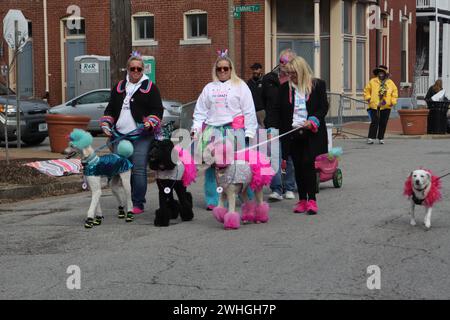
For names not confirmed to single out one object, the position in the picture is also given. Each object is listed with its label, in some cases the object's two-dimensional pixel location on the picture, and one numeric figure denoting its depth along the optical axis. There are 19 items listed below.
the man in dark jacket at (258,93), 12.02
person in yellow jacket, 21.03
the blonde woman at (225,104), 9.67
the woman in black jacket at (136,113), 9.86
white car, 24.16
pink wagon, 11.96
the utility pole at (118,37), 14.83
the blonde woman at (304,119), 9.85
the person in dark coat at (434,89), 25.17
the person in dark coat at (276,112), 10.51
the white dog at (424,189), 8.61
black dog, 9.29
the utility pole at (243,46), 28.27
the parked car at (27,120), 18.77
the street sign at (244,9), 20.25
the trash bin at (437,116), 24.17
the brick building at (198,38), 28.44
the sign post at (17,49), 15.50
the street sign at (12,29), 16.94
